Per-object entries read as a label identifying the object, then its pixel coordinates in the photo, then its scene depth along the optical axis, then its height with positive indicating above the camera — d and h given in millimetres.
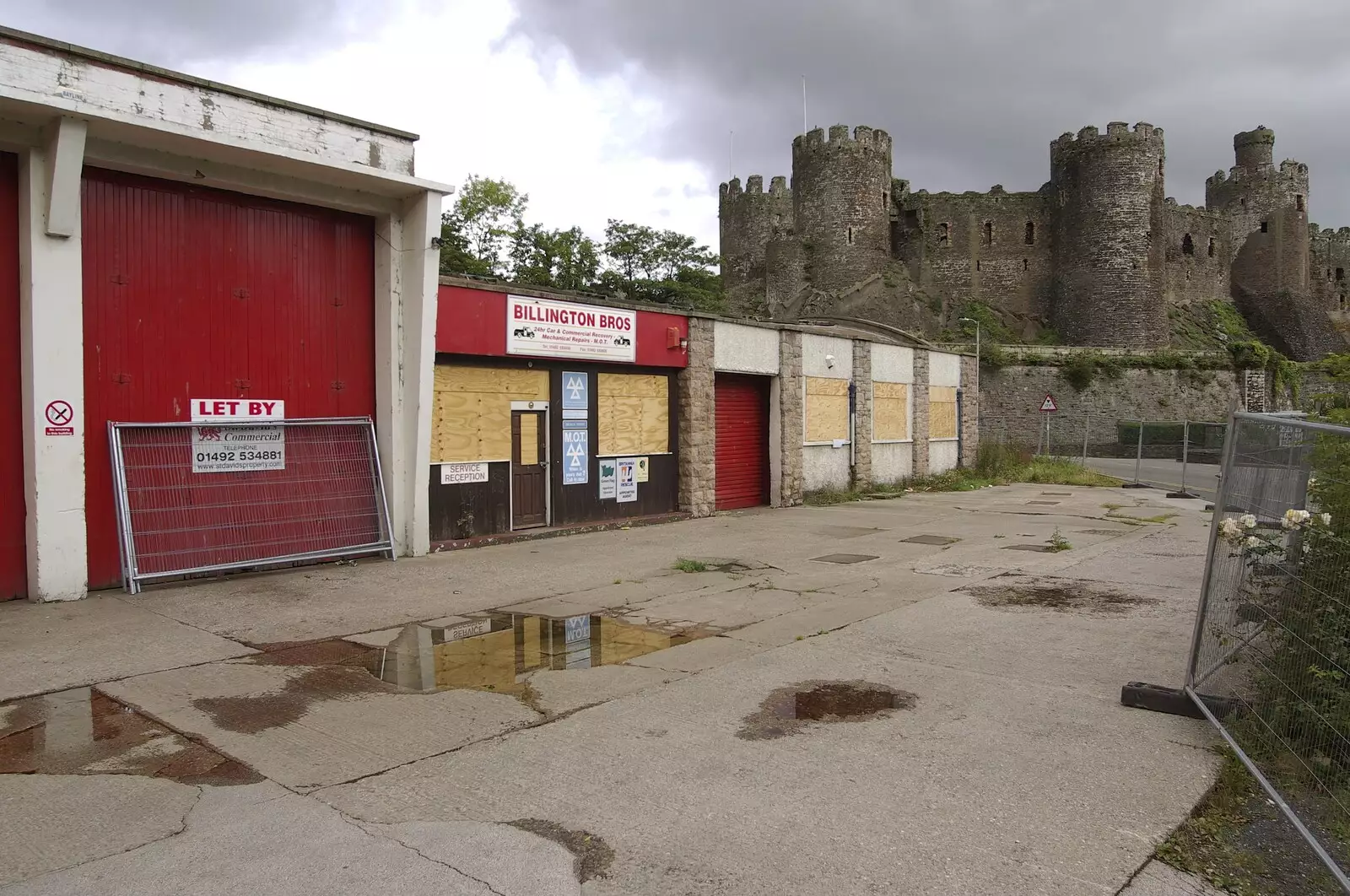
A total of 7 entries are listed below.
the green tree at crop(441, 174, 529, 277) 44062 +10389
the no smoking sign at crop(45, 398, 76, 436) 8406 +88
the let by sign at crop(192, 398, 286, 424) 9789 +195
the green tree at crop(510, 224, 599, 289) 44531 +8533
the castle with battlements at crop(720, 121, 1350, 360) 50594 +11178
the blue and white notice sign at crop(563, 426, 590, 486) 13953 -431
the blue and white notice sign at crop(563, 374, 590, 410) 13961 +570
